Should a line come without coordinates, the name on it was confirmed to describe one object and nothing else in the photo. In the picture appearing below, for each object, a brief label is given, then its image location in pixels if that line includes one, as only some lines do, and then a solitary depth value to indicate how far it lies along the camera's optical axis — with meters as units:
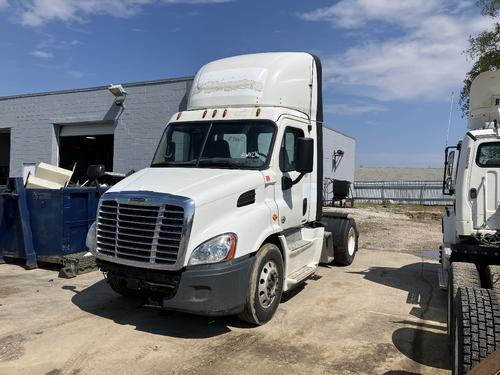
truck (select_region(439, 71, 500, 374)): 5.55
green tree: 24.08
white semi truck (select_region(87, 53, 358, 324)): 5.10
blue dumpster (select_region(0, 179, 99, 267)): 8.91
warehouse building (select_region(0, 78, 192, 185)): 18.02
